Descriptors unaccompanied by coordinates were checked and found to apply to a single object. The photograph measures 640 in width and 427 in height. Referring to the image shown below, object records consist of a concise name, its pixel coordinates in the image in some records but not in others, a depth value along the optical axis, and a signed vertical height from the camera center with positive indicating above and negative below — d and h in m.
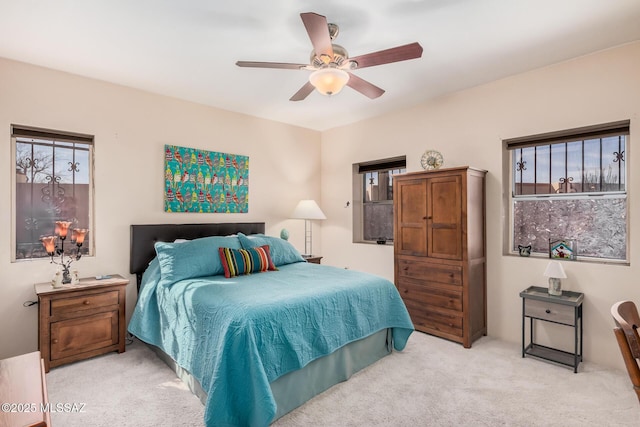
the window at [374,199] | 4.67 +0.24
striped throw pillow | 3.12 -0.44
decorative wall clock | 3.73 +0.62
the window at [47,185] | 3.05 +0.29
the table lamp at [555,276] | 2.90 -0.52
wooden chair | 1.09 -0.44
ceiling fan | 2.04 +1.02
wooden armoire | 3.32 -0.38
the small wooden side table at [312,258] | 4.54 -0.60
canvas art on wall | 3.83 +0.41
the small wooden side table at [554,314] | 2.80 -0.86
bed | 1.97 -0.76
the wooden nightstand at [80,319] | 2.76 -0.91
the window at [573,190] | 2.92 +0.24
